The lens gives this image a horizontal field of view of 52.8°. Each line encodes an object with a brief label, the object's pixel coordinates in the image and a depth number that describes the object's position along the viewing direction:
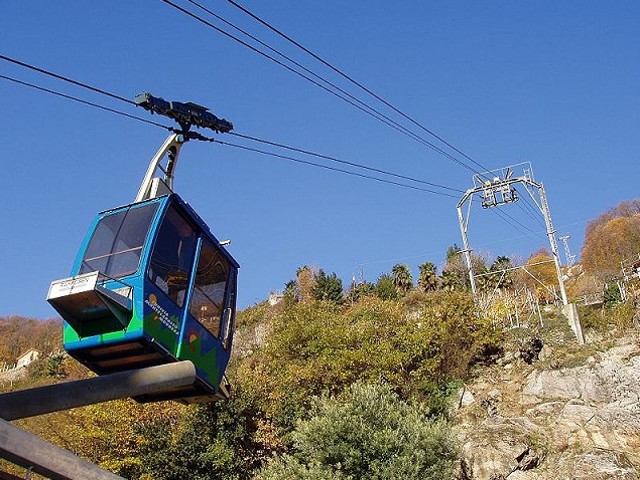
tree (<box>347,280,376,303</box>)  56.43
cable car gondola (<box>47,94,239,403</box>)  7.83
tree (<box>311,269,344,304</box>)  56.34
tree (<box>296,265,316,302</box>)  63.50
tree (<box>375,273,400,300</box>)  51.95
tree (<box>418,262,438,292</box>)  52.16
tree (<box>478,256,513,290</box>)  47.94
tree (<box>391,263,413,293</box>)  55.97
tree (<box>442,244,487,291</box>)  48.99
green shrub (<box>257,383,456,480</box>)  19.20
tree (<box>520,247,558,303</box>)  57.06
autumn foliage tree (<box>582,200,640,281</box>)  54.78
